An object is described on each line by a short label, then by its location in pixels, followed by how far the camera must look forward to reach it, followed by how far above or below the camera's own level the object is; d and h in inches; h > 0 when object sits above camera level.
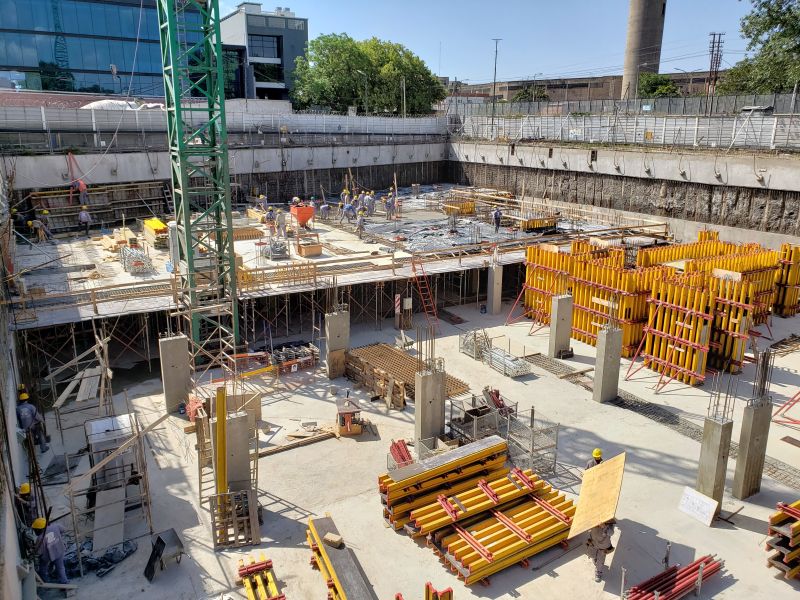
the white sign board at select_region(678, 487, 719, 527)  441.1 -258.1
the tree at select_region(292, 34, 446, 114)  2620.6 +245.8
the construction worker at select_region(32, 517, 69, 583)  354.9 -233.9
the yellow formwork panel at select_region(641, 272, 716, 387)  663.1 -203.8
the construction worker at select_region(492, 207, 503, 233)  1225.4 -157.7
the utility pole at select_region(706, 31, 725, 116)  2381.9 +305.7
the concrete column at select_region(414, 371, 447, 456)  515.2 -217.7
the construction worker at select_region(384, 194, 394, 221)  1367.0 -151.6
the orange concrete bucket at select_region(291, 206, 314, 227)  1212.7 -149.5
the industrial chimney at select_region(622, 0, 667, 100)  2810.0 +432.1
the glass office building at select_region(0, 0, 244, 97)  1943.9 +280.6
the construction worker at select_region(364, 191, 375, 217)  1360.7 -144.7
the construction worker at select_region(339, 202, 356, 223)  1310.0 -156.8
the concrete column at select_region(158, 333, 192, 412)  605.6 -222.5
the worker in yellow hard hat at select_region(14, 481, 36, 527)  365.4 -213.6
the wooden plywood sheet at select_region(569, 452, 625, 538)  388.8 -226.2
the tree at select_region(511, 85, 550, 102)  3609.7 +226.1
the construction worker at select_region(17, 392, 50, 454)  487.2 -219.1
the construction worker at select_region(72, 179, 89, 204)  1264.8 -107.8
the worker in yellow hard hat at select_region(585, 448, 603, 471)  443.7 -227.3
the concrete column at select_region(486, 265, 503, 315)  908.6 -218.5
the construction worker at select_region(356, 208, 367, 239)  1197.7 -166.0
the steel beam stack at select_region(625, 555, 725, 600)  368.8 -262.8
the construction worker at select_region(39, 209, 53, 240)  1178.6 -155.6
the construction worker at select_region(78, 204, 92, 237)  1189.7 -156.9
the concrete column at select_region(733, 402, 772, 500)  449.1 -225.3
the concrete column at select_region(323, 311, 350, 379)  682.8 -219.6
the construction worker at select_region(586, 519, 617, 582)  384.5 -245.7
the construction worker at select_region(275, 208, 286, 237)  1156.5 -160.9
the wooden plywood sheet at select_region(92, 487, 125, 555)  414.6 -257.9
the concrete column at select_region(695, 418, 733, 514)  444.5 -225.7
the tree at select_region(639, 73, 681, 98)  2896.2 +231.4
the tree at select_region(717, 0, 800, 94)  1373.0 +211.9
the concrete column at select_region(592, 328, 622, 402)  611.8 -222.4
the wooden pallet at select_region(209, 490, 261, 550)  421.4 -255.8
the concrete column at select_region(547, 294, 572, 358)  740.0 -220.3
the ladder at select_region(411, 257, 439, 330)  872.9 -220.5
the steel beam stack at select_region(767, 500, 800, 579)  389.7 -248.0
